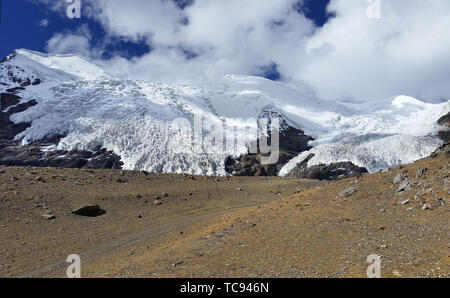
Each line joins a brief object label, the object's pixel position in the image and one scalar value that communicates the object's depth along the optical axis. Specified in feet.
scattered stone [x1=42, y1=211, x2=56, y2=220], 81.15
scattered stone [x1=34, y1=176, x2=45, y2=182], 101.54
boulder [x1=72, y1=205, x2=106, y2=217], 87.20
